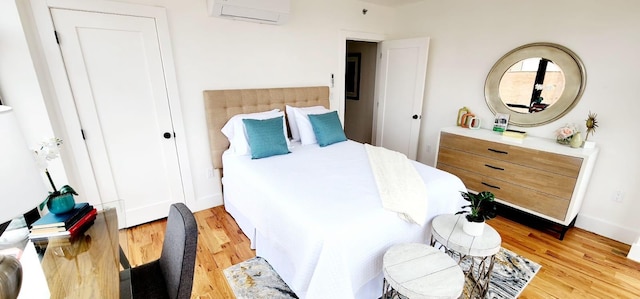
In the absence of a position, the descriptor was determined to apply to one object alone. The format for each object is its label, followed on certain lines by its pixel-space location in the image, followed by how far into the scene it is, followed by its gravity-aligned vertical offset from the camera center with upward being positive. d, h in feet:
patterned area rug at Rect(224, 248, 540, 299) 6.08 -4.75
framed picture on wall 16.66 +0.15
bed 4.67 -2.65
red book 4.22 -2.32
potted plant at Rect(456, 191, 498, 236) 5.25 -2.60
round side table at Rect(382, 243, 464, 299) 4.16 -3.18
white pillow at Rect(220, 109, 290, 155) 8.63 -1.74
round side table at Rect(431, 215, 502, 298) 5.07 -3.11
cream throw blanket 5.40 -2.41
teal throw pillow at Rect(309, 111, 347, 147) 9.59 -1.80
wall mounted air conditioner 8.14 +2.14
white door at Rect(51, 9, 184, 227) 6.97 -0.78
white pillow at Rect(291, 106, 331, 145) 9.80 -1.76
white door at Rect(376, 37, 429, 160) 11.83 -0.64
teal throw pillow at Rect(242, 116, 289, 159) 8.27 -1.85
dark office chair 3.51 -2.70
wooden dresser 7.76 -2.88
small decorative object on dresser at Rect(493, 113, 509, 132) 9.83 -1.58
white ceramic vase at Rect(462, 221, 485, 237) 5.30 -2.93
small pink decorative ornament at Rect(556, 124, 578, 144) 8.21 -1.64
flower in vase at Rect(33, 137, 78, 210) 4.01 -1.15
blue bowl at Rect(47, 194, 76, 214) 4.26 -1.99
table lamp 2.51 -1.02
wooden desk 3.18 -2.47
